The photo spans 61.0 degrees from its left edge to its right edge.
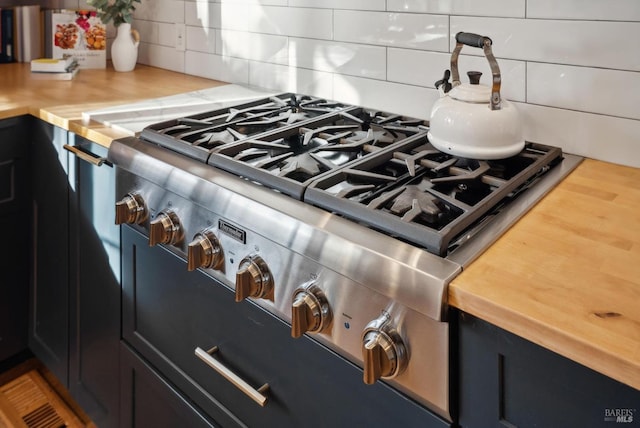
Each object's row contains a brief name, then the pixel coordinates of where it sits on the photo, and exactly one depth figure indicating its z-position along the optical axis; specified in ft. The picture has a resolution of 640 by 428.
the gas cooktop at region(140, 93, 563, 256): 2.79
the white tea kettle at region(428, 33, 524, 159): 3.39
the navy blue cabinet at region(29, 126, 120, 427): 4.72
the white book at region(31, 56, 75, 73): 6.69
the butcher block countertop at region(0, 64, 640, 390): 1.95
